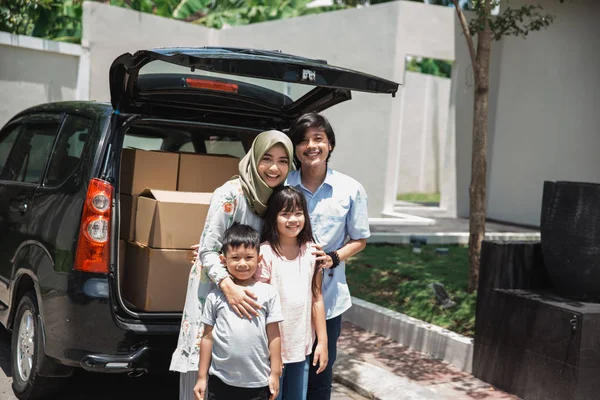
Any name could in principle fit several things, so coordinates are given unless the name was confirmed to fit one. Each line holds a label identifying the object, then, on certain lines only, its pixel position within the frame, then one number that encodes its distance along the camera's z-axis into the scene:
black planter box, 4.54
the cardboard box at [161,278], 4.25
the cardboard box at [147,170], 4.62
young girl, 3.35
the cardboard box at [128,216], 4.52
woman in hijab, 3.38
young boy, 3.19
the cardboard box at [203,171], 4.78
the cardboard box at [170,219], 4.25
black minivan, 3.91
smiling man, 3.60
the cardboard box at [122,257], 4.54
